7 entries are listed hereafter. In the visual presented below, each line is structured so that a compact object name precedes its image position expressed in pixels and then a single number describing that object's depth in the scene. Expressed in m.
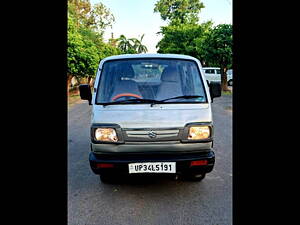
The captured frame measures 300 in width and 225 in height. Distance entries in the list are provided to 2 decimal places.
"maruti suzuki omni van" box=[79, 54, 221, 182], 3.30
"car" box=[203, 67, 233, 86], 25.30
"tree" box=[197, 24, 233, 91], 18.36
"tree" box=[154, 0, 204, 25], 48.34
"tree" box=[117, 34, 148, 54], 45.06
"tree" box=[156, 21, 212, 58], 32.53
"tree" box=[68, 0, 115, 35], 37.75
